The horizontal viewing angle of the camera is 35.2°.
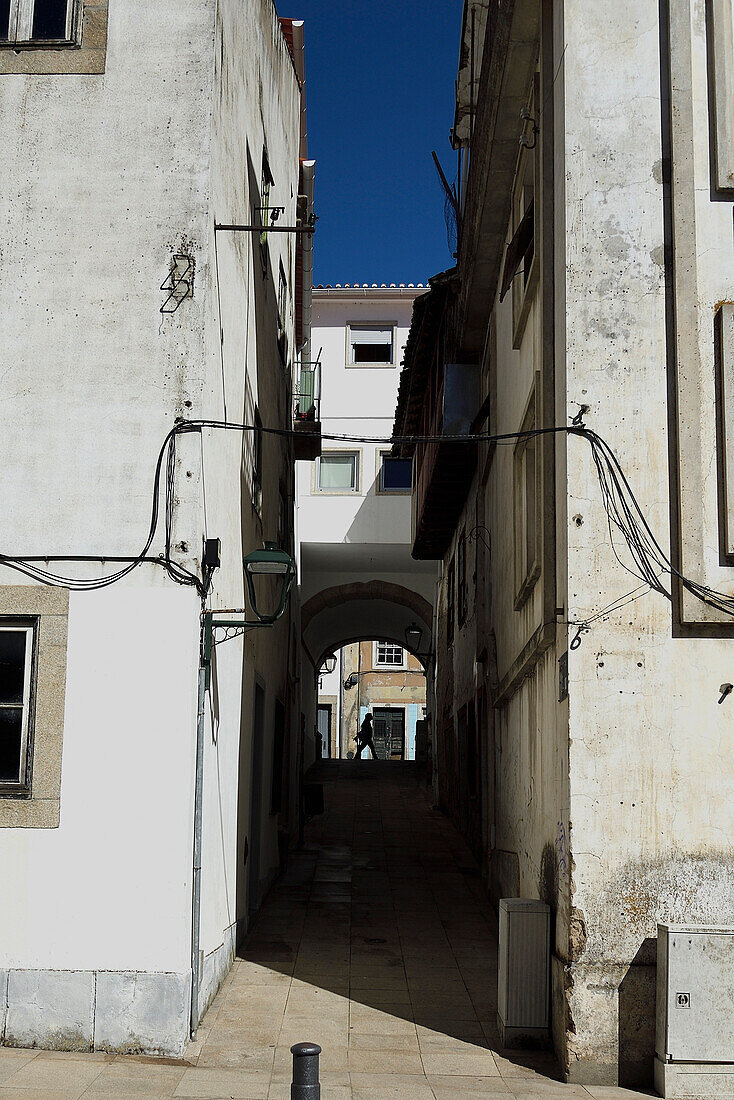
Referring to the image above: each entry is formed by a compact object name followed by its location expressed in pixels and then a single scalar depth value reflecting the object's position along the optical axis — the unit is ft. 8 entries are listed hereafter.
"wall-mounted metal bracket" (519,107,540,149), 31.35
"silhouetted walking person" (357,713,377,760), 125.18
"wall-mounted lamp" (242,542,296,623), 28.84
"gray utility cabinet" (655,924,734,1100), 21.72
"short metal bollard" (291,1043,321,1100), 13.58
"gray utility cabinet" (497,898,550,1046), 24.36
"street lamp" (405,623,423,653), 94.38
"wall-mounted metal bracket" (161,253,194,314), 26.78
